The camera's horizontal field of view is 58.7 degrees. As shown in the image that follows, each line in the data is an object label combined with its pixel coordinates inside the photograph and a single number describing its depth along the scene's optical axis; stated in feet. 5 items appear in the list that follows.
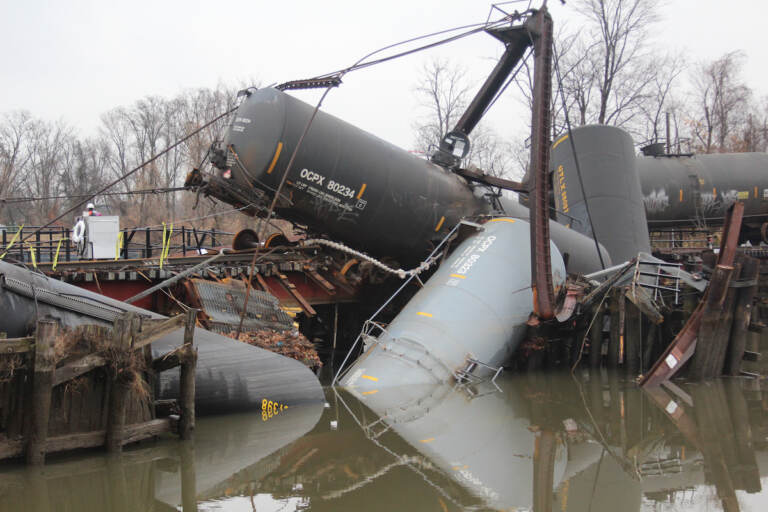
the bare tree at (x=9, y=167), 167.02
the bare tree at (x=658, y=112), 147.54
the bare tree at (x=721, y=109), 155.74
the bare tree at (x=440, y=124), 148.97
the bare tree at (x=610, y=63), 127.85
